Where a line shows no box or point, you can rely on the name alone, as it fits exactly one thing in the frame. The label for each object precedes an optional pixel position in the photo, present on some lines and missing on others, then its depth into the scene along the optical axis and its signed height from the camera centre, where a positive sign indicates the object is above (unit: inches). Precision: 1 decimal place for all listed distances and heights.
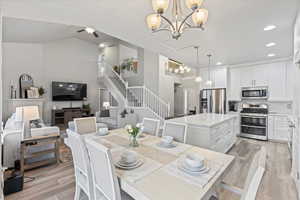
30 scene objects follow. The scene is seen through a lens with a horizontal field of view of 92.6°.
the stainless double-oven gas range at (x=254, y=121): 177.3 -30.1
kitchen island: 101.4 -26.0
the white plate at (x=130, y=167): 49.3 -23.9
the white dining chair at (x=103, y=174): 42.4 -24.5
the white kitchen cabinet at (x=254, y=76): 183.3 +28.5
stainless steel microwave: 180.1 +6.3
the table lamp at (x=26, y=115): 100.0 -12.4
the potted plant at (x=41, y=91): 223.6 +10.0
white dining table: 37.2 -24.4
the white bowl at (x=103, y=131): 90.3 -21.2
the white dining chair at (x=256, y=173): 27.6 -16.8
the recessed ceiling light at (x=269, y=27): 98.5 +49.3
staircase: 205.6 +2.5
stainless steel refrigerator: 207.8 -4.9
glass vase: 71.5 -23.0
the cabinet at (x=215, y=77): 207.9 +30.8
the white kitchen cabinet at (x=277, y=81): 171.2 +20.4
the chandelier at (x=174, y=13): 59.4 +37.9
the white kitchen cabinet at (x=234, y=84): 201.2 +19.2
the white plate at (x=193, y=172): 45.4 -23.7
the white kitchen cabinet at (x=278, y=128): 167.5 -35.9
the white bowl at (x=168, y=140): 70.8 -21.1
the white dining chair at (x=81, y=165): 56.2 -28.7
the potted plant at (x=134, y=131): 69.3 -16.3
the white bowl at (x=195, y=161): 46.7 -21.4
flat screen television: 246.5 +11.4
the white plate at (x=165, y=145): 70.5 -23.8
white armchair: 102.6 -35.9
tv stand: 241.4 -31.7
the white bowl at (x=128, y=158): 51.4 -21.9
